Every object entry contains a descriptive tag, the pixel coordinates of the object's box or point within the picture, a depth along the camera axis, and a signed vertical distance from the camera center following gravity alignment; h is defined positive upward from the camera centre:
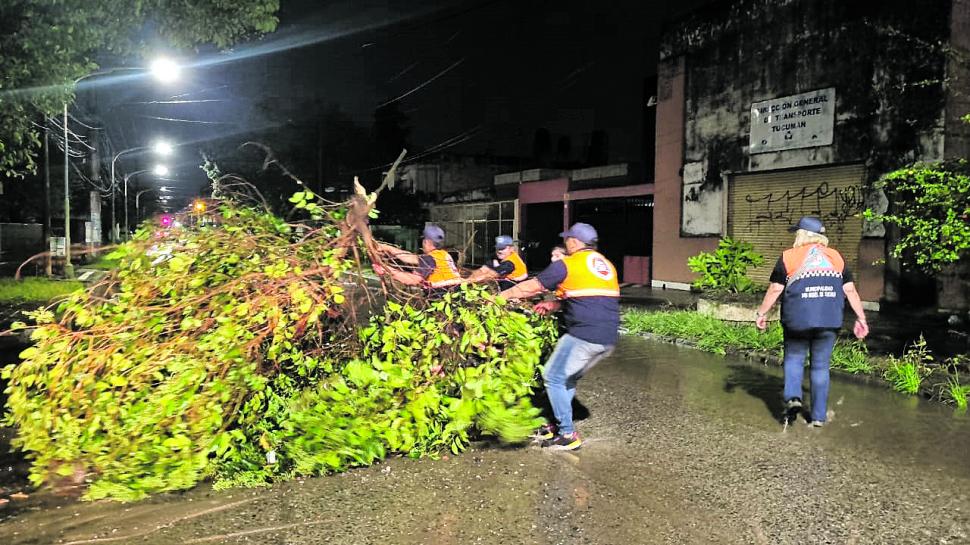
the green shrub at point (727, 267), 11.59 -0.20
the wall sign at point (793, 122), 14.84 +3.14
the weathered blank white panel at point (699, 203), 17.75 +1.41
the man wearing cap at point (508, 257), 6.76 -0.05
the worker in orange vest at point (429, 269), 5.11 -0.14
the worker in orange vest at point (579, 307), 4.78 -0.38
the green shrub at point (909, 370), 6.93 -1.21
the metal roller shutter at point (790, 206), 14.38 +1.18
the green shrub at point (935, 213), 6.98 +0.50
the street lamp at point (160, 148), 35.60 +5.40
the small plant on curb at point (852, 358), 7.65 -1.21
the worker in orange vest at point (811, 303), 5.34 -0.38
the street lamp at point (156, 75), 11.72 +3.19
